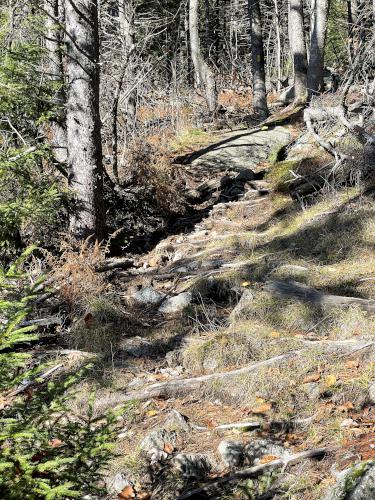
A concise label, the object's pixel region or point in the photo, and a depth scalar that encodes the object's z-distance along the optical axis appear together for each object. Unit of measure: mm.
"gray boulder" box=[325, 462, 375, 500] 3137
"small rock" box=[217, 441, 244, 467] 4172
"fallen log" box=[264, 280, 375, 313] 5672
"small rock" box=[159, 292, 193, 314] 6812
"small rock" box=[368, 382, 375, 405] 4371
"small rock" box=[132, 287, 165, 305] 7184
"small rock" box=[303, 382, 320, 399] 4625
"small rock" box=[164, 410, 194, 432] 4700
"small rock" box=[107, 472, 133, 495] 4168
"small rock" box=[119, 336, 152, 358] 6051
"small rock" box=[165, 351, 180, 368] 5781
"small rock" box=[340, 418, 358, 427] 4151
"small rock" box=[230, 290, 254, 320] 5977
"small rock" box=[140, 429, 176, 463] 4449
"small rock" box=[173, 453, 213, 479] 4206
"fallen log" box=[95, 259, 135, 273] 7939
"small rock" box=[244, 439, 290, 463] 4078
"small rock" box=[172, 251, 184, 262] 8597
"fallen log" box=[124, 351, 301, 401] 5105
